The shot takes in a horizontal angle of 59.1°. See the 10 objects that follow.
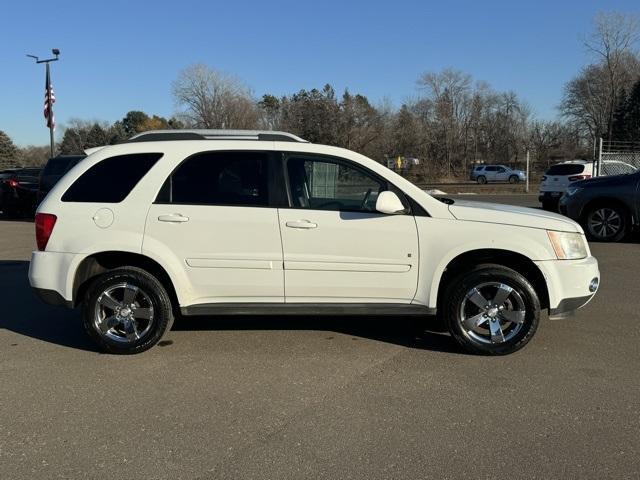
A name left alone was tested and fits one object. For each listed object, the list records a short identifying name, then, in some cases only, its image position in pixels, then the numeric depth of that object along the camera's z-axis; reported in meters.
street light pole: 26.16
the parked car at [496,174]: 45.28
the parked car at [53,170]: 14.81
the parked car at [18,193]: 17.28
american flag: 26.12
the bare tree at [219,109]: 45.59
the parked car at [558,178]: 17.02
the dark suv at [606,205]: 10.47
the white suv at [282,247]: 4.62
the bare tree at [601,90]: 63.28
